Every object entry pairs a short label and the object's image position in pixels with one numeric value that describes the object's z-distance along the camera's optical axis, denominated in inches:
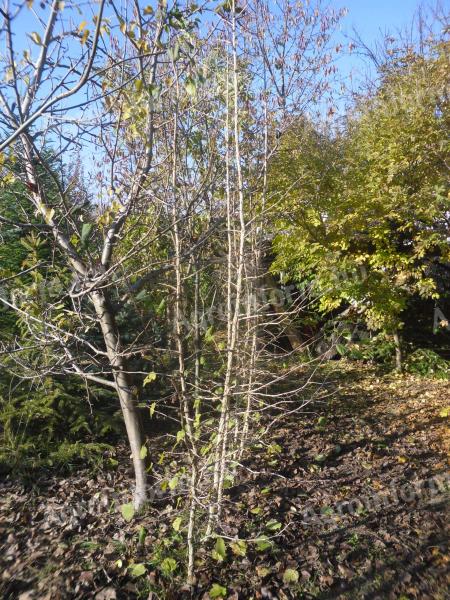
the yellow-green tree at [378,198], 216.7
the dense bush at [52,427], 147.9
